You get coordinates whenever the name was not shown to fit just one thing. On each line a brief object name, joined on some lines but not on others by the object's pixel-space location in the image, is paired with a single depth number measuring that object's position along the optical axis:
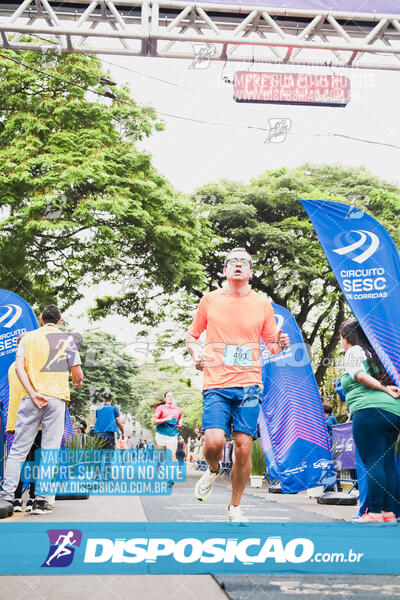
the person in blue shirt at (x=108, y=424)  11.85
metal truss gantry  9.41
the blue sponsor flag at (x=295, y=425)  8.84
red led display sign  9.52
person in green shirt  5.37
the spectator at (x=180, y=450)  22.35
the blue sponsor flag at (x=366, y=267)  5.82
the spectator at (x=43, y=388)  6.34
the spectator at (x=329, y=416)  11.35
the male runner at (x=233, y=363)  4.50
